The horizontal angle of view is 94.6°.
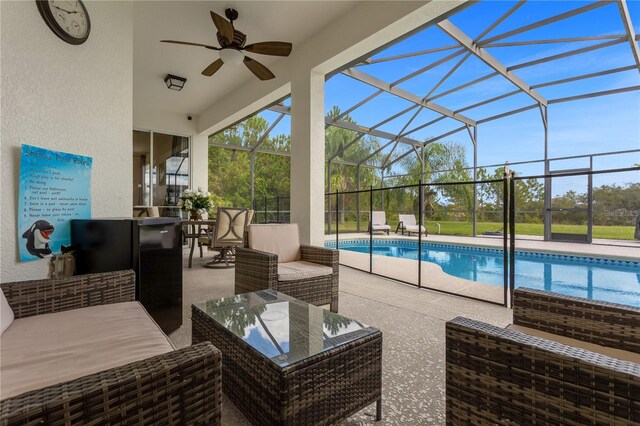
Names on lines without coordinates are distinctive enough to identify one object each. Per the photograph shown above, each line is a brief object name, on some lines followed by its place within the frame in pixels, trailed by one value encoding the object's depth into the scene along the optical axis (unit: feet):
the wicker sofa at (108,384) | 1.96
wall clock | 6.29
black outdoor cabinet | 6.27
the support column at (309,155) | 13.16
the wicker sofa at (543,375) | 2.30
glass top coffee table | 3.50
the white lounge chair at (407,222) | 35.32
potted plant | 16.20
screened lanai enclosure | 14.77
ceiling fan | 10.50
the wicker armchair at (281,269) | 7.82
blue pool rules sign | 5.90
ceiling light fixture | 16.47
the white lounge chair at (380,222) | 34.25
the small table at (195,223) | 14.79
